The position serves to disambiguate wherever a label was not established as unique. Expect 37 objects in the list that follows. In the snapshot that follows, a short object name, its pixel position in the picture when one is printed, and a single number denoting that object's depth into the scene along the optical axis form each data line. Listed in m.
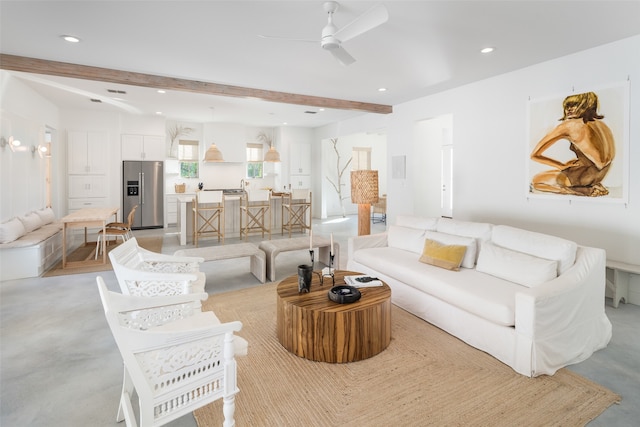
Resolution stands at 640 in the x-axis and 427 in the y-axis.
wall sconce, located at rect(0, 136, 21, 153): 4.48
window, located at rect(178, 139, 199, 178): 9.02
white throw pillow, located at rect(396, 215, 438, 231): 3.96
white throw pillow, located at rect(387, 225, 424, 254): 3.85
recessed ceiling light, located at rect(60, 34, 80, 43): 3.37
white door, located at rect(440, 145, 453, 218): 9.05
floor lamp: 4.86
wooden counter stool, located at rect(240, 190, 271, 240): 6.91
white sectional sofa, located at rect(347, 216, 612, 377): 2.22
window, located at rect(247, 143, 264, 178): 9.99
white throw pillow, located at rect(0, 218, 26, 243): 4.20
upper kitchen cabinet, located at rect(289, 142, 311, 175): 9.93
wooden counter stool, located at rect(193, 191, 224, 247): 6.36
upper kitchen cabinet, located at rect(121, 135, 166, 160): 7.79
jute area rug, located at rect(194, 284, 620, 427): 1.84
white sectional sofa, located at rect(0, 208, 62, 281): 4.21
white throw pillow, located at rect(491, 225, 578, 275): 2.58
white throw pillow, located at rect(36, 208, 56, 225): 5.54
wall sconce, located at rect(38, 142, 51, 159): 5.88
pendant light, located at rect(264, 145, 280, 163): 8.35
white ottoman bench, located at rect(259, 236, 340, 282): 4.27
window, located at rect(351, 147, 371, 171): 11.20
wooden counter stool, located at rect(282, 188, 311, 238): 7.45
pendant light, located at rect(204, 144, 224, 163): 7.46
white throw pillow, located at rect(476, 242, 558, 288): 2.56
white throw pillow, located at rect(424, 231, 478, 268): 3.22
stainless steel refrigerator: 7.89
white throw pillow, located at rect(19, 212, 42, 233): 4.85
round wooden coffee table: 2.35
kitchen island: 6.39
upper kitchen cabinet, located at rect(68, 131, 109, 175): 7.29
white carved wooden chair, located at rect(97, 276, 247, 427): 1.38
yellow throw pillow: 3.16
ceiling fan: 2.32
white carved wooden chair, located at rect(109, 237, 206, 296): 2.27
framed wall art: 3.46
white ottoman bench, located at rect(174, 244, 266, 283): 4.06
